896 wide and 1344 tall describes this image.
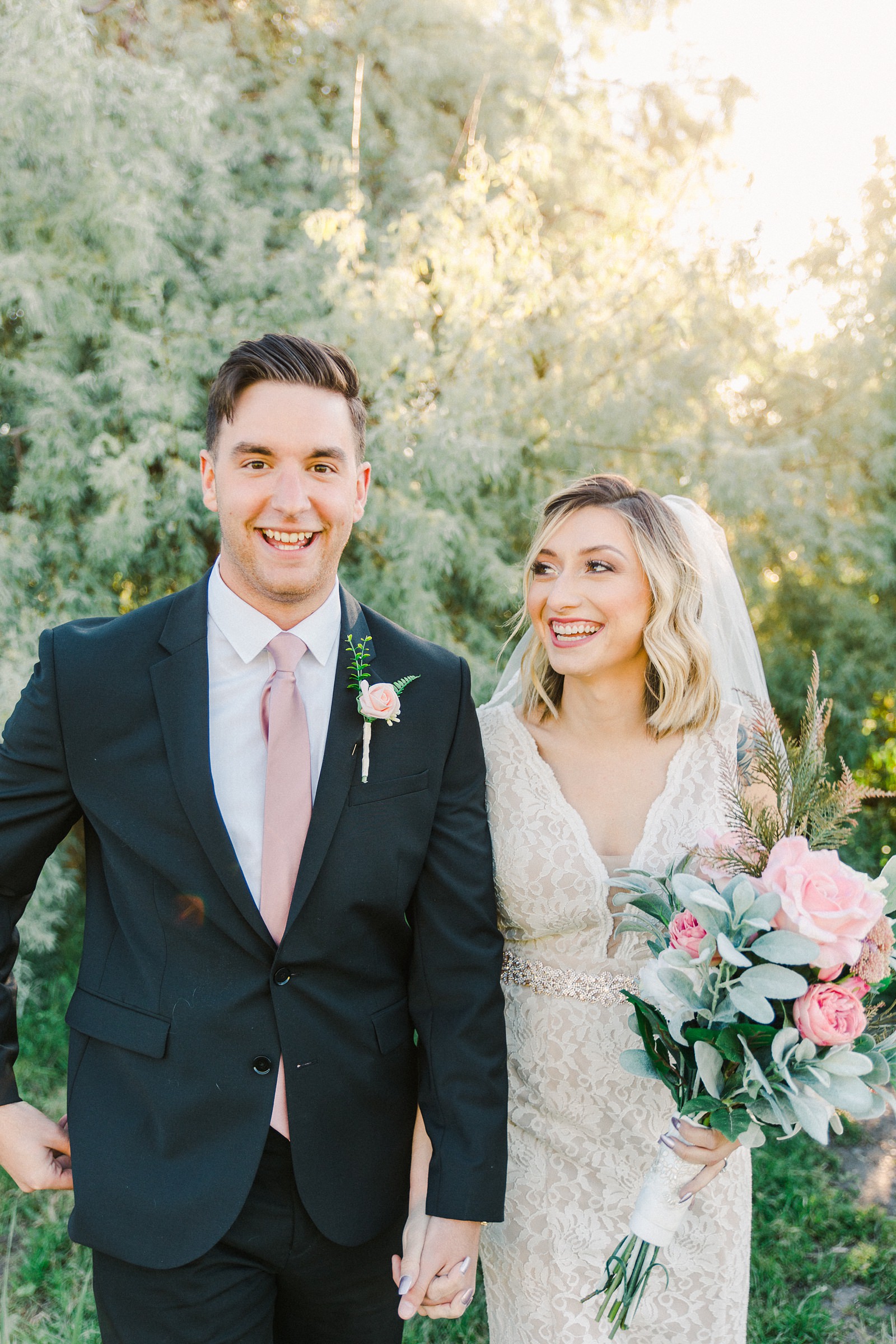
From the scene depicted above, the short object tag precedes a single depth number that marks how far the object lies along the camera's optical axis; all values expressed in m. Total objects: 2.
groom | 1.79
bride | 2.24
